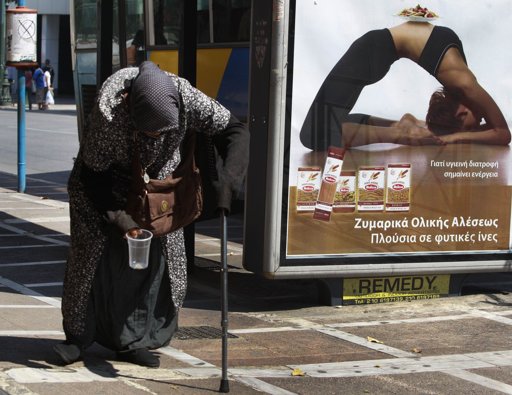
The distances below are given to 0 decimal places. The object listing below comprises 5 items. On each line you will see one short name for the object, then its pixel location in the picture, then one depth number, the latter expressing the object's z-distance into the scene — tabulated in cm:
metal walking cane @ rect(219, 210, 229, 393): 598
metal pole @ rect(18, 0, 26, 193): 1611
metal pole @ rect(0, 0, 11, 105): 3962
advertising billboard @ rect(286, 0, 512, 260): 825
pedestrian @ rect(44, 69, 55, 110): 4006
